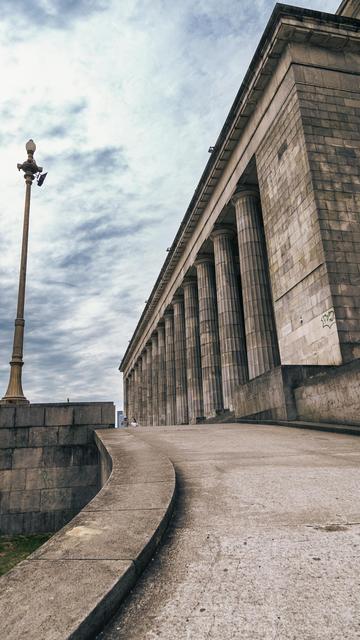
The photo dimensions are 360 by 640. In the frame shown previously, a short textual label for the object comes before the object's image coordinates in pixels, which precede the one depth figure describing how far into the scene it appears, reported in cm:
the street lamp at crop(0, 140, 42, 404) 1241
